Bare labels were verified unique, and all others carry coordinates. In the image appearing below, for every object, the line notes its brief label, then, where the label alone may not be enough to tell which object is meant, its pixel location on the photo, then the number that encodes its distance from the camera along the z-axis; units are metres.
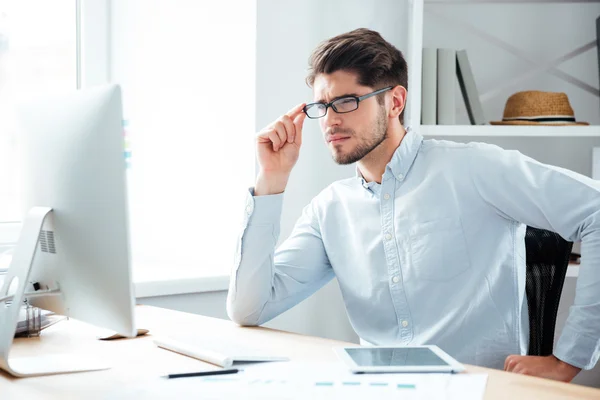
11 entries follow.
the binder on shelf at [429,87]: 2.34
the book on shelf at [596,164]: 2.40
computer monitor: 1.07
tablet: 1.13
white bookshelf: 2.32
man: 1.60
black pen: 1.15
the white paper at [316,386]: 1.03
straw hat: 2.37
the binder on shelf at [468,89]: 2.38
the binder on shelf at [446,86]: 2.36
